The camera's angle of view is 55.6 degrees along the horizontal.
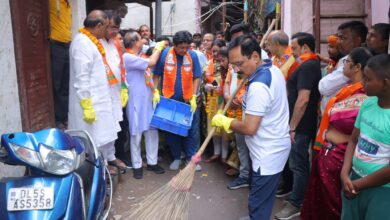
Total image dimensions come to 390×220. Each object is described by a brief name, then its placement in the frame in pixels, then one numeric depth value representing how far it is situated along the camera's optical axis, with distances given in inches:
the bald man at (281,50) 168.9
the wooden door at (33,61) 146.3
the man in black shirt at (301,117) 143.3
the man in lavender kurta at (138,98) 189.9
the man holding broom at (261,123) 104.5
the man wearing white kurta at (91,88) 145.8
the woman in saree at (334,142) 111.5
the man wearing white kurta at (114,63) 164.1
